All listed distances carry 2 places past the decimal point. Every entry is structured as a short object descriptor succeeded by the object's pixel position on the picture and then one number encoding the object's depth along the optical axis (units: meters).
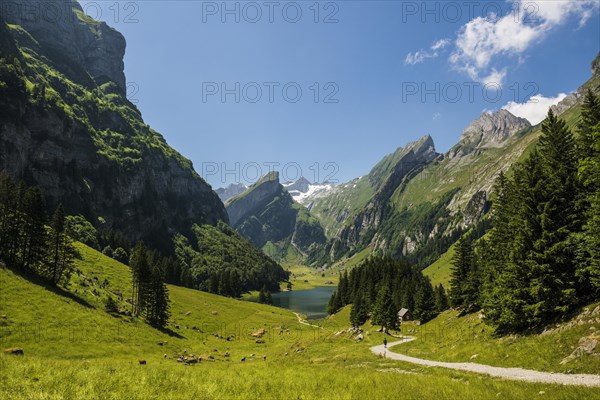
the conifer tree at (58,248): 71.88
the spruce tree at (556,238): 30.39
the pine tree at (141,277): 79.44
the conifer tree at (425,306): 87.56
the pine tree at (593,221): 26.39
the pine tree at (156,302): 78.69
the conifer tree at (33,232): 70.19
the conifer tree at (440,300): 94.19
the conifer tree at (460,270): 79.81
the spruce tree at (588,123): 31.84
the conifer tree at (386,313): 73.81
